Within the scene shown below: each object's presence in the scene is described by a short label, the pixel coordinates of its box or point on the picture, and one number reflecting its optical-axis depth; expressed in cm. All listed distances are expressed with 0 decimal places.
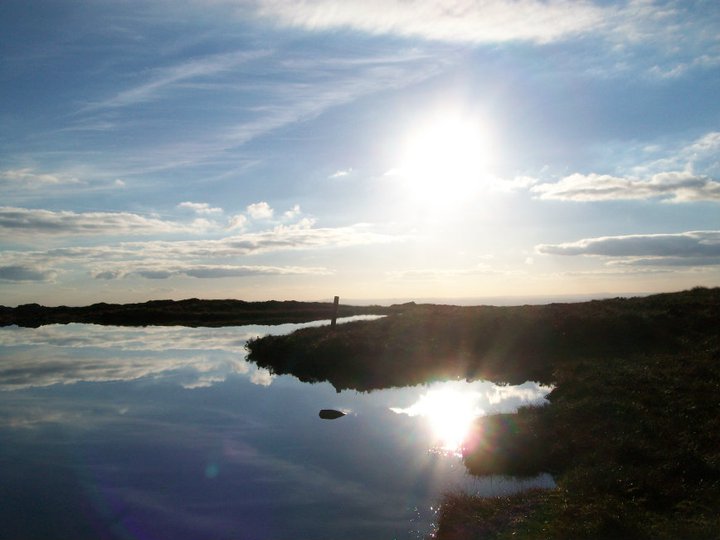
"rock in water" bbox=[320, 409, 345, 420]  2499
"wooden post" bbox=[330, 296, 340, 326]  4813
